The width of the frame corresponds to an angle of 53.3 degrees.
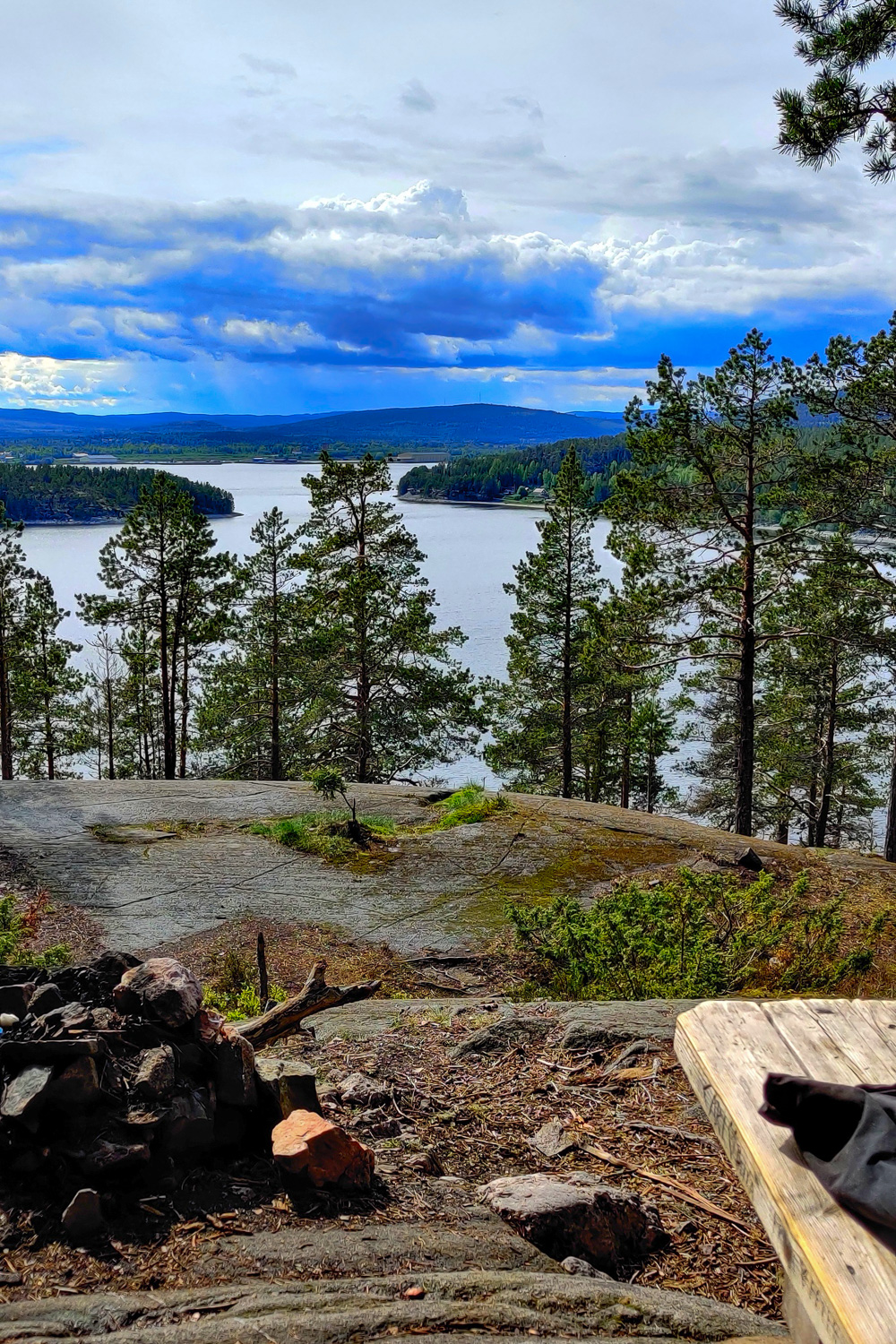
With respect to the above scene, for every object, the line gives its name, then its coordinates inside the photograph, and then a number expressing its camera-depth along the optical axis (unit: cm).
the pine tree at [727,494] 1529
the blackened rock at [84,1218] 284
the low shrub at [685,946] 677
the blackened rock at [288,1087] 370
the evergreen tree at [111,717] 3669
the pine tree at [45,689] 3052
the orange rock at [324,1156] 329
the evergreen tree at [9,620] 2791
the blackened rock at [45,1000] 375
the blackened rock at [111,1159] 303
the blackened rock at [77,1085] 316
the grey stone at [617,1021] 529
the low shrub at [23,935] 724
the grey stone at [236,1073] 358
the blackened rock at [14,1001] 369
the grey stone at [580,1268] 294
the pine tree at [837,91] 759
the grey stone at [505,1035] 524
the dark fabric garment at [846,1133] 183
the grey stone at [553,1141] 402
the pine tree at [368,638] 2514
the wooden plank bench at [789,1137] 170
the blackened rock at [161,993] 373
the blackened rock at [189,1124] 333
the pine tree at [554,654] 2680
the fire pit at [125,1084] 307
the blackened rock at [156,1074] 338
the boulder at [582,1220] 309
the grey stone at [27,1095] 304
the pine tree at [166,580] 2520
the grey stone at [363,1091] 433
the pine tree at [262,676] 2800
